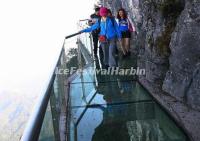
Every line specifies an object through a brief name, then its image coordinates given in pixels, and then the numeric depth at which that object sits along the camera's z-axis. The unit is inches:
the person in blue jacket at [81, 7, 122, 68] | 195.8
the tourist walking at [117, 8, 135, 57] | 235.0
